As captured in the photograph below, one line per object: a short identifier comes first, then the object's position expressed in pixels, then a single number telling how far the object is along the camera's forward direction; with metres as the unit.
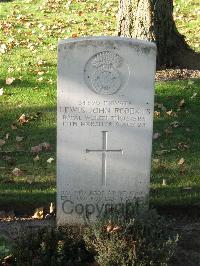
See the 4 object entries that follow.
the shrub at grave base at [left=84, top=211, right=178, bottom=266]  4.51
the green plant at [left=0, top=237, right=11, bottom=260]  4.38
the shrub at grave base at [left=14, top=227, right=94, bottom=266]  4.55
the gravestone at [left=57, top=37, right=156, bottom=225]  4.88
